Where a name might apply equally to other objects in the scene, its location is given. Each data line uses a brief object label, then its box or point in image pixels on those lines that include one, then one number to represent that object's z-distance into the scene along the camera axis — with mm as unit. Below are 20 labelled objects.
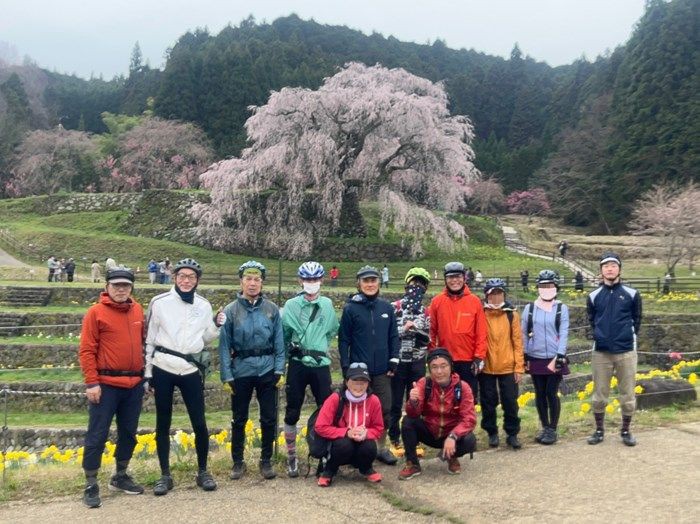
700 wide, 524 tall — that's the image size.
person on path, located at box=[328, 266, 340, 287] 23031
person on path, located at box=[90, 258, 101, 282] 22822
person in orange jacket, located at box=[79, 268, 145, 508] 4402
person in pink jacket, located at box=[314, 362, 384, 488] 4594
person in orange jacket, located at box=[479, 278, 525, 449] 5488
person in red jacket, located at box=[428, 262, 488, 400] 5316
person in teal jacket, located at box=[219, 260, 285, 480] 4762
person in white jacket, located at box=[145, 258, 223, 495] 4578
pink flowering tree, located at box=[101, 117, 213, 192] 42438
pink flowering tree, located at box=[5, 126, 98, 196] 44744
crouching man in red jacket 4793
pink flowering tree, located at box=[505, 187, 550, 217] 47531
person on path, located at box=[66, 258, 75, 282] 22906
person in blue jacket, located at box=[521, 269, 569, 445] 5590
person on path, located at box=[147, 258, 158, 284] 22984
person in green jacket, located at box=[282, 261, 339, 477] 4949
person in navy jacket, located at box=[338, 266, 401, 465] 5051
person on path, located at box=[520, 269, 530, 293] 22547
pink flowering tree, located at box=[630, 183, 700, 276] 25750
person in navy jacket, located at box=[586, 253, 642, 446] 5480
